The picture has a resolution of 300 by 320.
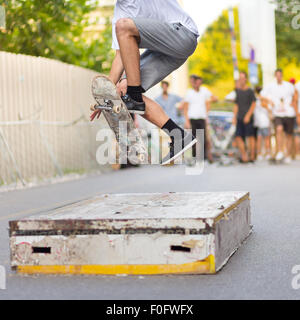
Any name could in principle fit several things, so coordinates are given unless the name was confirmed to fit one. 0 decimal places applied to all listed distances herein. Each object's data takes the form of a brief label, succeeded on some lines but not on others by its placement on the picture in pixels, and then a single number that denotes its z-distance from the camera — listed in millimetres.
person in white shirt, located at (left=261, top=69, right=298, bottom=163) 17031
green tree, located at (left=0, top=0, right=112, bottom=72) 15242
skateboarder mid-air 5609
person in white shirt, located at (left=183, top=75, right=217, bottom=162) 17516
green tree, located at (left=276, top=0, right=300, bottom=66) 39356
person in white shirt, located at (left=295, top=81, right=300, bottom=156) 23119
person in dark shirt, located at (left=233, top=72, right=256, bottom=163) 17594
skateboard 5539
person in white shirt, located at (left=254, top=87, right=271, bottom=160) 17878
